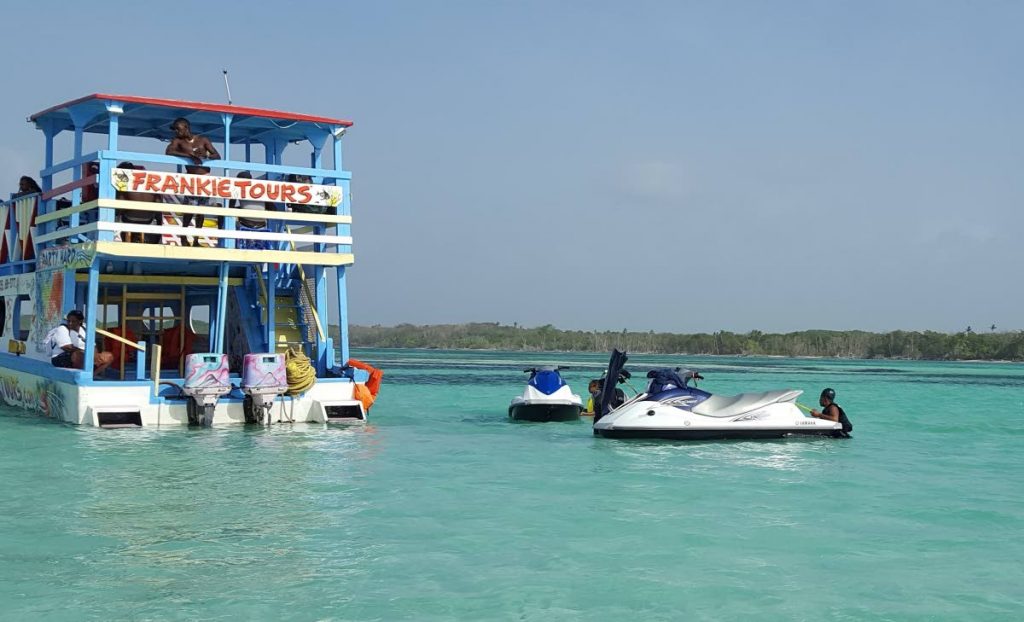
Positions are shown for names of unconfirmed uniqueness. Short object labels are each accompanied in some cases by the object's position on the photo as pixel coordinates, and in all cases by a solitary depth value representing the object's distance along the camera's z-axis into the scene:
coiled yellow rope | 18.95
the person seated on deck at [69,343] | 18.56
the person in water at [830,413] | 19.47
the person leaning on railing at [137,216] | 18.29
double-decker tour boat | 17.92
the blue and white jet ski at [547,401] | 22.31
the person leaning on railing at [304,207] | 19.77
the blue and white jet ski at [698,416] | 18.17
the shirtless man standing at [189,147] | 18.55
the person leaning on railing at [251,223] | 19.33
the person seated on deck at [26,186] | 21.93
